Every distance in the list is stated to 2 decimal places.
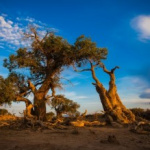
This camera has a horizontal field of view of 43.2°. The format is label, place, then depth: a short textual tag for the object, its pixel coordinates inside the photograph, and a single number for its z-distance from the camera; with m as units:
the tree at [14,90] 16.71
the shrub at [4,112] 19.04
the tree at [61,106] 18.62
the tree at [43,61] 18.72
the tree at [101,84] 14.84
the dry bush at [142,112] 20.25
